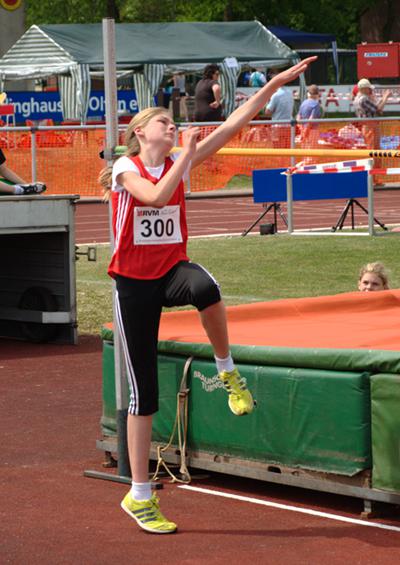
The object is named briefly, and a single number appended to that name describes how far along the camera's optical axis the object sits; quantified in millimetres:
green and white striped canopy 37906
